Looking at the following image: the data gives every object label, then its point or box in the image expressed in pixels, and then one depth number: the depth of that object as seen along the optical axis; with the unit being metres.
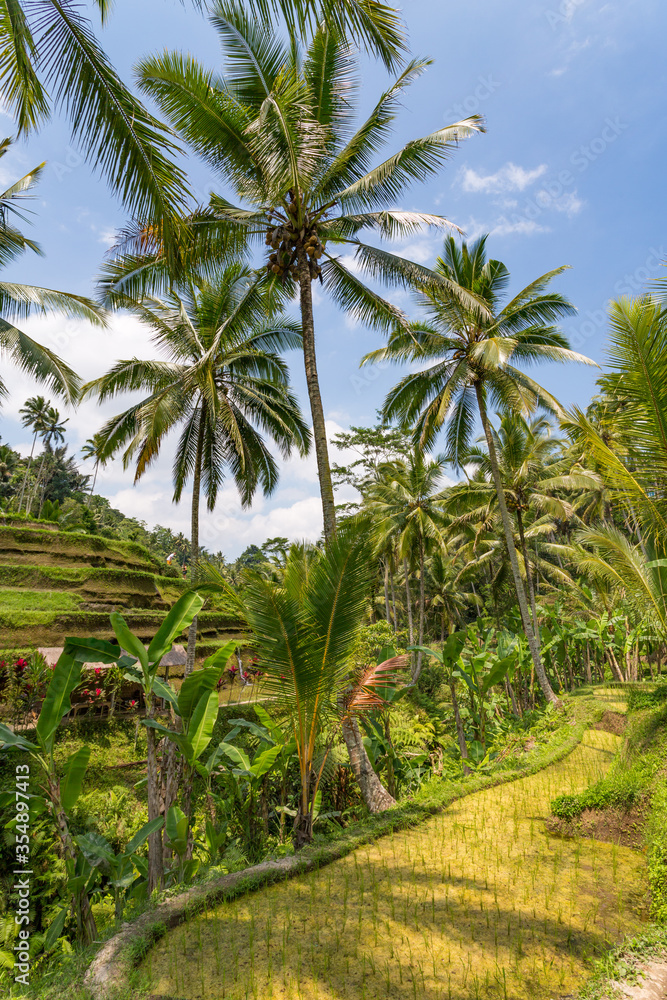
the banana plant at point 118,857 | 4.55
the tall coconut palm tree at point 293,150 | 7.46
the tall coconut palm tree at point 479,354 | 12.88
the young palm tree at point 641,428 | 5.34
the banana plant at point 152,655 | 4.53
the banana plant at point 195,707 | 4.67
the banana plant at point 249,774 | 6.23
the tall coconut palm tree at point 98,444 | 13.12
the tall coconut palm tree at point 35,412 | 44.41
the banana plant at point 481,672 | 9.29
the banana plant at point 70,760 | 4.17
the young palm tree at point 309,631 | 4.76
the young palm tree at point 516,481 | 15.72
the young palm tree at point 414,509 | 19.67
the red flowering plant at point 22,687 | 10.78
